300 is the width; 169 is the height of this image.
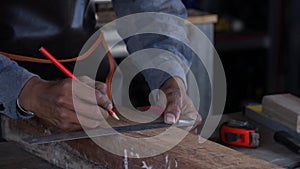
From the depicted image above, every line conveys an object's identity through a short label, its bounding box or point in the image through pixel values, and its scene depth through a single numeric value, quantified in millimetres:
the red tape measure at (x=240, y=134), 1526
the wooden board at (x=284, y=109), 1574
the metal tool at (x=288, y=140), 1508
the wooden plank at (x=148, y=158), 1254
